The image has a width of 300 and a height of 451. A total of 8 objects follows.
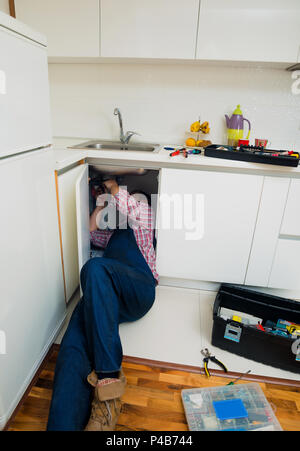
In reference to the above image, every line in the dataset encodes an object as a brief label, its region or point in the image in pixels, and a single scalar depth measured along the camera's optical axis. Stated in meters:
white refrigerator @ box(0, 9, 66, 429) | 0.93
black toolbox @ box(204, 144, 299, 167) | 1.52
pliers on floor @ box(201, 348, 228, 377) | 1.35
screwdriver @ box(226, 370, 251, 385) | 1.29
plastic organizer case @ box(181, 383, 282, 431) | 1.09
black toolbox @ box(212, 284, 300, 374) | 1.35
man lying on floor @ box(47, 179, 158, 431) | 1.05
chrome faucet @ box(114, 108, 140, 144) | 2.02
